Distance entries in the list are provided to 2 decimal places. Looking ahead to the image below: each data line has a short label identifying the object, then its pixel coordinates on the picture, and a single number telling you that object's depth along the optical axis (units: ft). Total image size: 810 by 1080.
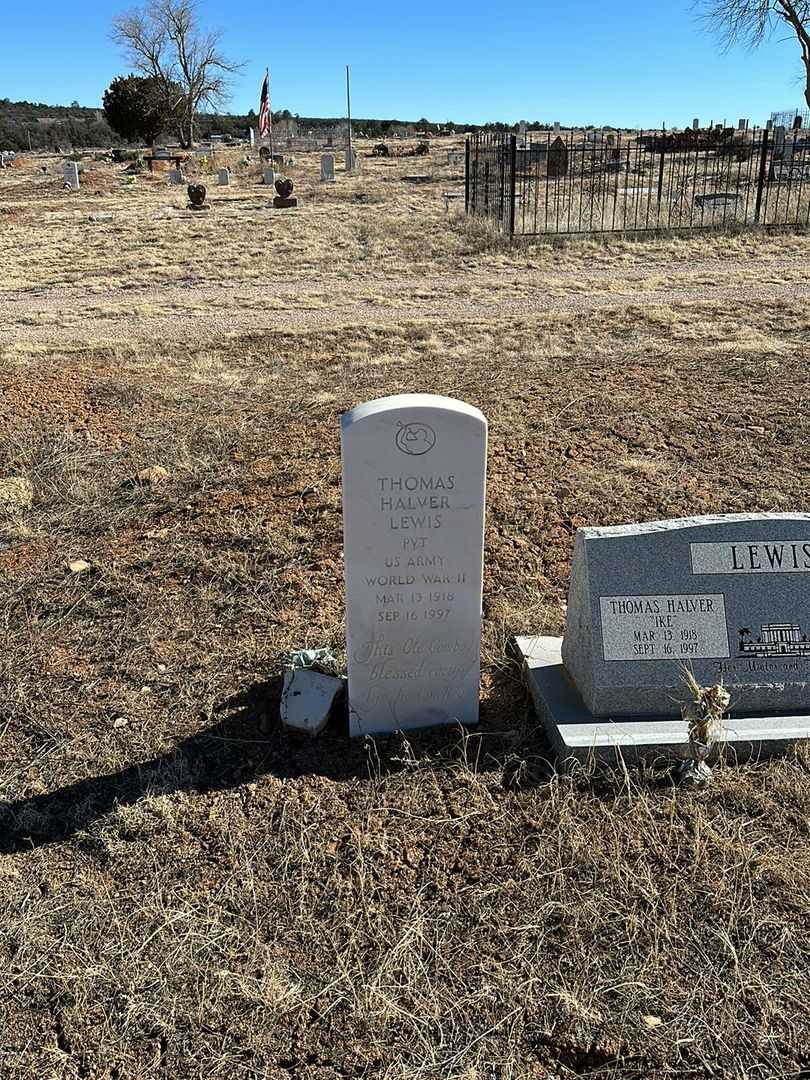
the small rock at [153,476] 19.10
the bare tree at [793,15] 86.56
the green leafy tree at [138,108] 165.58
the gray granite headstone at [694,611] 10.67
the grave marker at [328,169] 94.63
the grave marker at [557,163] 84.02
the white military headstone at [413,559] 9.77
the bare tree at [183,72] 171.53
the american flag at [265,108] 98.42
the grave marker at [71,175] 96.12
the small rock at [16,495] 18.29
